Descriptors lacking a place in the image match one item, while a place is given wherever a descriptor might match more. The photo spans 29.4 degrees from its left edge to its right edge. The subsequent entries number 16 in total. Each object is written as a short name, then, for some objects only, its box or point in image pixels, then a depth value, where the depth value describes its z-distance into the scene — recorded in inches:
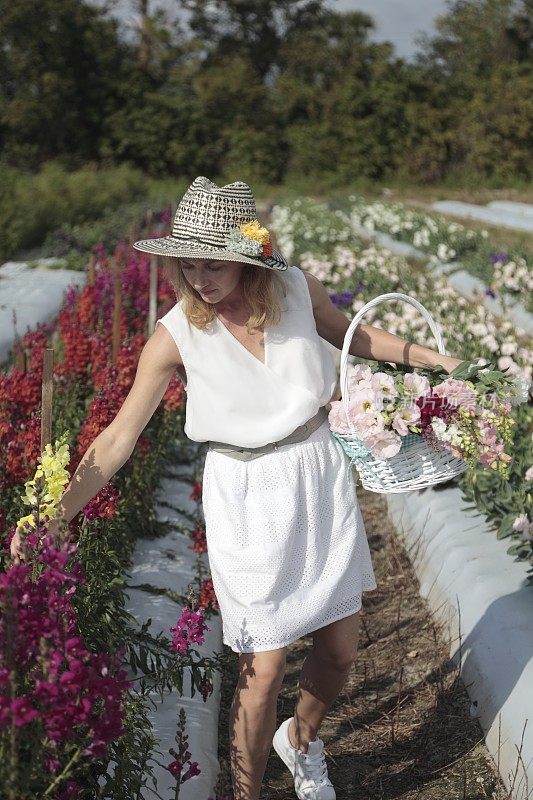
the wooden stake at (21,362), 155.1
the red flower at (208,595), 108.8
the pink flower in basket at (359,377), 93.3
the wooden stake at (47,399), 92.7
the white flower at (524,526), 130.9
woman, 91.9
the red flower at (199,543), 132.6
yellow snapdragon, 75.6
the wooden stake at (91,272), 236.0
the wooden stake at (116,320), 176.2
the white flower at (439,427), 91.3
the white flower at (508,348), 195.9
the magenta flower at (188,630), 84.4
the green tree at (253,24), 1414.9
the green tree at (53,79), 1190.3
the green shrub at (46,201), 504.4
